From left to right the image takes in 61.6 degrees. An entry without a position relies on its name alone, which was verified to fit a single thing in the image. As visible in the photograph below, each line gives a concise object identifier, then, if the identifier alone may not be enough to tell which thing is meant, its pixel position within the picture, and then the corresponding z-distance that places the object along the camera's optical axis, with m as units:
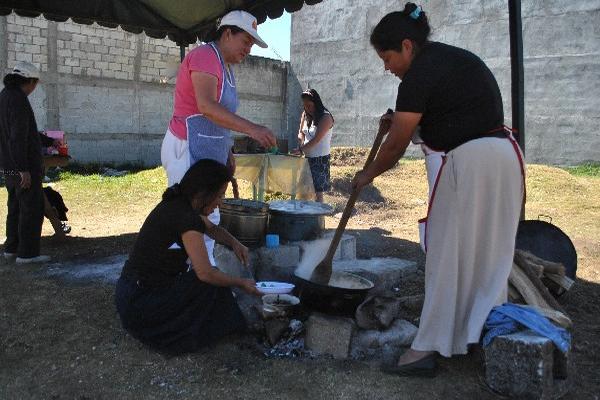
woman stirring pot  2.69
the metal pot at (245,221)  4.25
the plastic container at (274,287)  3.39
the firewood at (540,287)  3.52
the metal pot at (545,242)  4.41
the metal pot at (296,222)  4.57
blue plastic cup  4.34
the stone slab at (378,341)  3.22
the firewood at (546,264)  4.01
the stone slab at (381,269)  4.35
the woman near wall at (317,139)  6.64
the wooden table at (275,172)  6.09
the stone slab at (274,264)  4.29
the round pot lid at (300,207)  4.58
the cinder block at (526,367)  2.56
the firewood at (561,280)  4.02
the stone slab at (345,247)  4.80
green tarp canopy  6.04
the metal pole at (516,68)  4.46
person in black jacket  4.95
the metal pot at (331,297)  3.18
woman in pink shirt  3.23
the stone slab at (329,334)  3.17
